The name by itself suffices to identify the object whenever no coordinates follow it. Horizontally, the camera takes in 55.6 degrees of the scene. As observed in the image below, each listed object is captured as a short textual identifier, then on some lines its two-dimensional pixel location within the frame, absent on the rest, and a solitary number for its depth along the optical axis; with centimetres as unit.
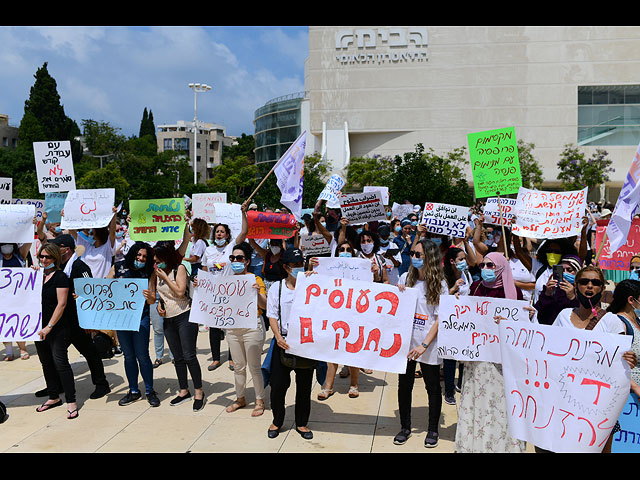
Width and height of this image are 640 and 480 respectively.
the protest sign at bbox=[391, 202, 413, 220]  1536
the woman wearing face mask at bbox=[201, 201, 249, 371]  825
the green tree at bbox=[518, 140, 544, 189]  4809
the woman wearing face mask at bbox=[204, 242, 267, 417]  664
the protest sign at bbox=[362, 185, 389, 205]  1699
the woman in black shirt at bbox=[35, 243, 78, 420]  659
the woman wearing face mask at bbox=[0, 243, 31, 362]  848
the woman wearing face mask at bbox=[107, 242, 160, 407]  691
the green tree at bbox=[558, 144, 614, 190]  4606
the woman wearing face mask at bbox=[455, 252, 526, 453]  522
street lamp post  6009
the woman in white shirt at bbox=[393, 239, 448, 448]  572
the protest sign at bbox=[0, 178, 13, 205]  1009
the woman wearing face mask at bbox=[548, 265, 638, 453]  428
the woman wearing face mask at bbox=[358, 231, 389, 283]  801
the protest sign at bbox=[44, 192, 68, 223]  1005
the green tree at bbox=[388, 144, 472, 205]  3073
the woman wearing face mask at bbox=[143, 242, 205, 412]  682
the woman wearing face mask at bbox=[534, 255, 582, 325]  547
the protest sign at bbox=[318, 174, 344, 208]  1184
